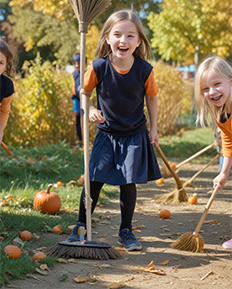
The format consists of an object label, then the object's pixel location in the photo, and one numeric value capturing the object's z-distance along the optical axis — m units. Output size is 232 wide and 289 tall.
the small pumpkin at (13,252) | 2.96
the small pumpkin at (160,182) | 6.26
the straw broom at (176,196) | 5.20
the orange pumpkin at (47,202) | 4.34
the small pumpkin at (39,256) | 3.05
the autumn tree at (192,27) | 16.50
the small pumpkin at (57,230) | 3.83
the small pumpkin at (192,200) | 5.14
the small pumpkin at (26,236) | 3.52
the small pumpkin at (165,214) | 4.52
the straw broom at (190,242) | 3.52
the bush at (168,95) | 11.59
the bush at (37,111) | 8.69
